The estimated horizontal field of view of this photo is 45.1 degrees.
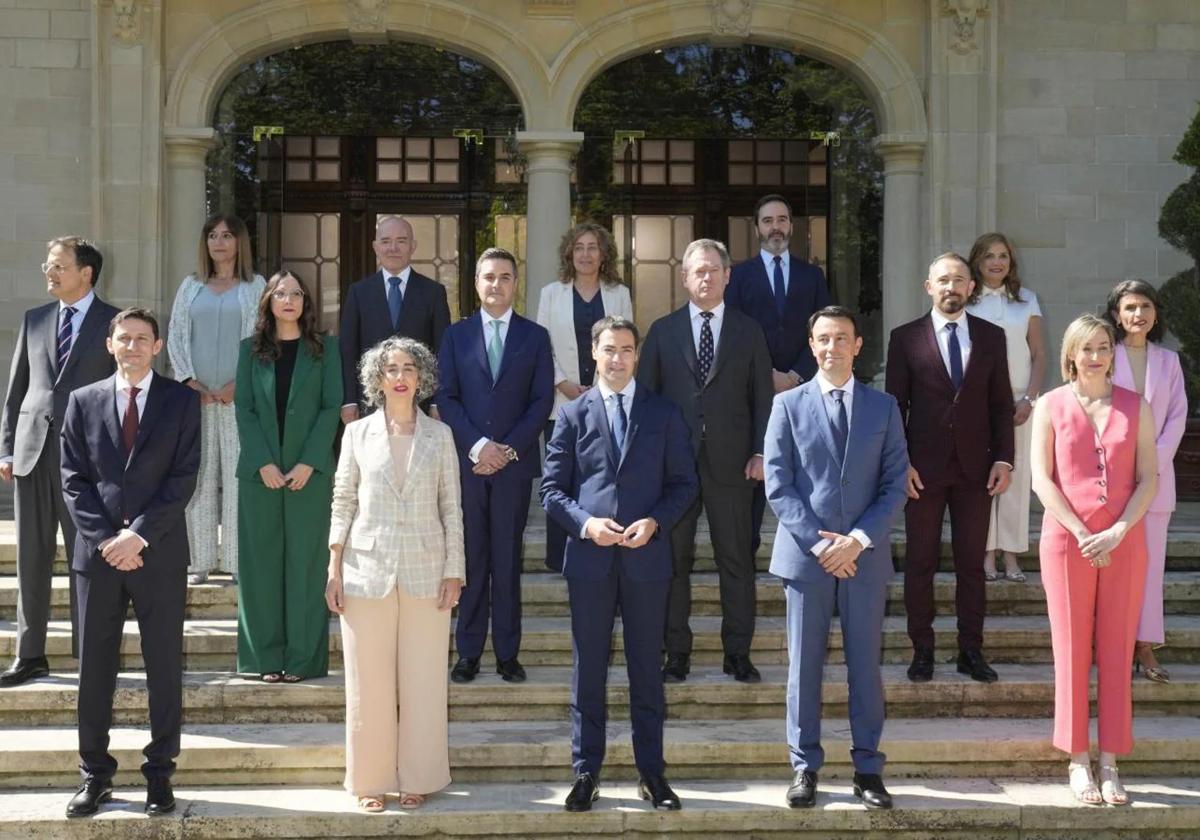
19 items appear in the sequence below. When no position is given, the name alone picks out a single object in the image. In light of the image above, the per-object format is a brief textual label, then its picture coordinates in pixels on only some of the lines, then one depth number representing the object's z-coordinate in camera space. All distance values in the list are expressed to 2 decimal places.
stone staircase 5.13
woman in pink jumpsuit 5.34
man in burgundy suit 6.11
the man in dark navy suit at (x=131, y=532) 5.12
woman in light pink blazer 6.19
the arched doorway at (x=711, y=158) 11.21
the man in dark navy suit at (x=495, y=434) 6.10
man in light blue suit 5.17
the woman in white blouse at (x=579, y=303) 6.92
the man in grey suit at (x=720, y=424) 6.11
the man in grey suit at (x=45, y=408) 6.17
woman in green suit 6.10
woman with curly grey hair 5.14
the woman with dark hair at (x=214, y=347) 6.80
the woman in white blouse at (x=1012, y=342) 6.83
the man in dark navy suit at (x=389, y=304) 6.83
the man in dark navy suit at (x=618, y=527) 5.14
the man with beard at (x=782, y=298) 7.06
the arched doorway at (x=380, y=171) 11.44
